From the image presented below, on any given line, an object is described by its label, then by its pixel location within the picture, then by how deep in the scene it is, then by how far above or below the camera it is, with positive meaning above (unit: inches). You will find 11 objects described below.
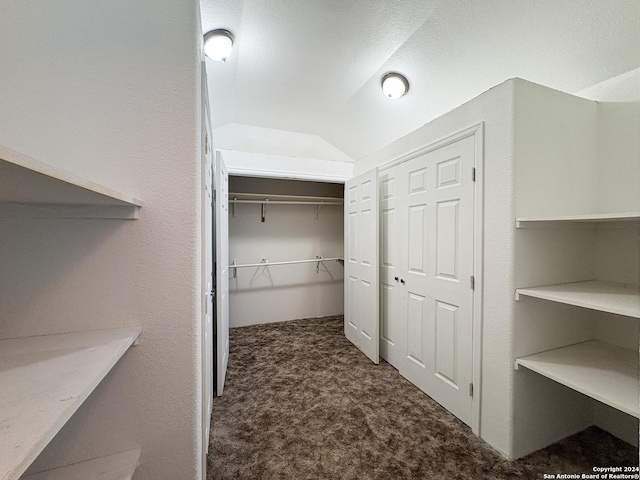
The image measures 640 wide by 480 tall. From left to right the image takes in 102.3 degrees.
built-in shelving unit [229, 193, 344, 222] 135.5 +21.7
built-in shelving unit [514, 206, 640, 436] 44.0 -26.7
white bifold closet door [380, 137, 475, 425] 69.1 -10.6
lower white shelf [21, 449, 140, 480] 31.4 -29.3
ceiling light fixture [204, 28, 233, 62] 65.1 +50.0
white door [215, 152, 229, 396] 81.1 -10.8
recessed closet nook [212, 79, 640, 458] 56.7 -6.5
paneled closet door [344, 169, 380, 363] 101.0 -11.3
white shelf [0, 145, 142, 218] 15.4 +4.1
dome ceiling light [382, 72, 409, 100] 79.9 +48.3
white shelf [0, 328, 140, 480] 15.1 -12.4
